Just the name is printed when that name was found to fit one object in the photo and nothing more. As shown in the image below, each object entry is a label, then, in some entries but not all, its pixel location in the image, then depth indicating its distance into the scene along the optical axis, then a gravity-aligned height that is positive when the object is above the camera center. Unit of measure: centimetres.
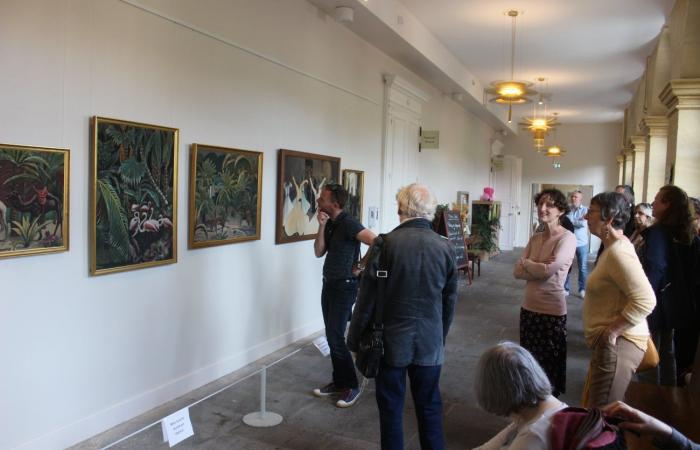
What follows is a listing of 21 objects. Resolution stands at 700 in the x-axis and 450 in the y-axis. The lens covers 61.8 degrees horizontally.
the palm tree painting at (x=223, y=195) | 466 -3
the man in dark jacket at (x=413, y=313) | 293 -58
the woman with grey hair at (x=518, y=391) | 187 -62
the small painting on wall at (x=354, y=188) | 750 +10
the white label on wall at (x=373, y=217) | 839 -30
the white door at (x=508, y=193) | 1936 +25
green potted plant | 1450 -81
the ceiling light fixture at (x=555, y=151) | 1714 +151
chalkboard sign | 1051 -60
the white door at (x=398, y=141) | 883 +91
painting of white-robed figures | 593 +4
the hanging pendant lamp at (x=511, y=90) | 806 +155
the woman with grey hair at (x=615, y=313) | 297 -57
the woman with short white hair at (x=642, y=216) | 552 -10
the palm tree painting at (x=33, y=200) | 316 -8
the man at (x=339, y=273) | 443 -59
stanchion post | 408 -161
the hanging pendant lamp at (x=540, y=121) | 1319 +195
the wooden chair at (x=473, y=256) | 1202 -116
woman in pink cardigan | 399 -60
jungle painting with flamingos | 372 -5
